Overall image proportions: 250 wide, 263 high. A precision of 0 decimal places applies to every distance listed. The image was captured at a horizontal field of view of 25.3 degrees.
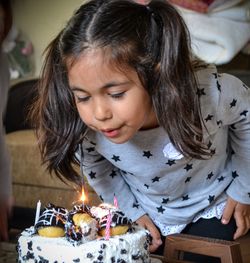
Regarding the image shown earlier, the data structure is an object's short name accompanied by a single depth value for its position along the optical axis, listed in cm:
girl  98
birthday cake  87
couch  207
